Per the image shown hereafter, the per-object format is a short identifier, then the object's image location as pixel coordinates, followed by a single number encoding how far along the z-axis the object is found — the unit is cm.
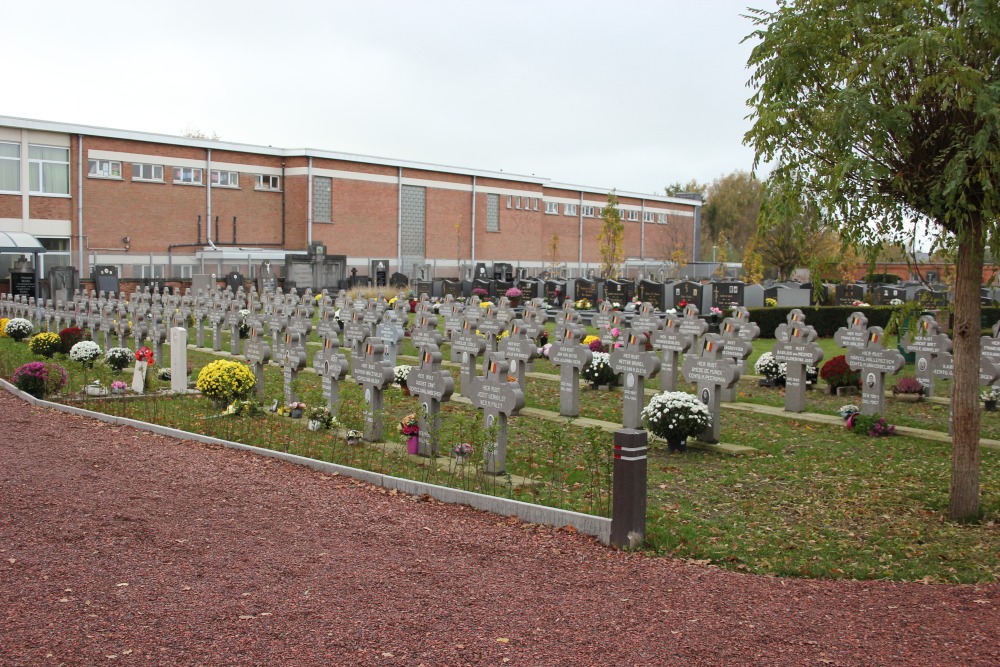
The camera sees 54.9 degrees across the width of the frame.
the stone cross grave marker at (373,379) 1176
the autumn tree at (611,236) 5063
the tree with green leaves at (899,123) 750
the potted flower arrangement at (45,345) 1983
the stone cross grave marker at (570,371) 1407
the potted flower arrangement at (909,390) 1575
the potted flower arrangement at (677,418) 1138
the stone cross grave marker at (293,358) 1424
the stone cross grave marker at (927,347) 1489
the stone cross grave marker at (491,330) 1845
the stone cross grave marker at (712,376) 1216
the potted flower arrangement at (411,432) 1095
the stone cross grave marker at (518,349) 1468
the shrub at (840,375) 1645
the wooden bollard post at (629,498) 741
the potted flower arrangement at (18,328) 2433
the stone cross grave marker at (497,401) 1009
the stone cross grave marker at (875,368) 1371
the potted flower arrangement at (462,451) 995
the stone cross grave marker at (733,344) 1542
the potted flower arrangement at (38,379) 1456
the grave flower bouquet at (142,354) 1558
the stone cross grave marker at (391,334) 1878
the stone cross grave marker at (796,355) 1468
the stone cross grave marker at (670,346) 1622
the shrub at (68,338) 2012
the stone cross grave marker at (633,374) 1315
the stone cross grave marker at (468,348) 1504
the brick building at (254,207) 3966
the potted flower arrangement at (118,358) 1814
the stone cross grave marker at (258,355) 1503
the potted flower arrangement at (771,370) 1706
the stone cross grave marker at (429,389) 1085
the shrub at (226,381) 1341
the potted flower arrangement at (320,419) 1216
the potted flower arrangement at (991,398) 1462
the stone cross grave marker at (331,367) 1311
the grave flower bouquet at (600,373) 1650
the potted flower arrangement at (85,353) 1805
